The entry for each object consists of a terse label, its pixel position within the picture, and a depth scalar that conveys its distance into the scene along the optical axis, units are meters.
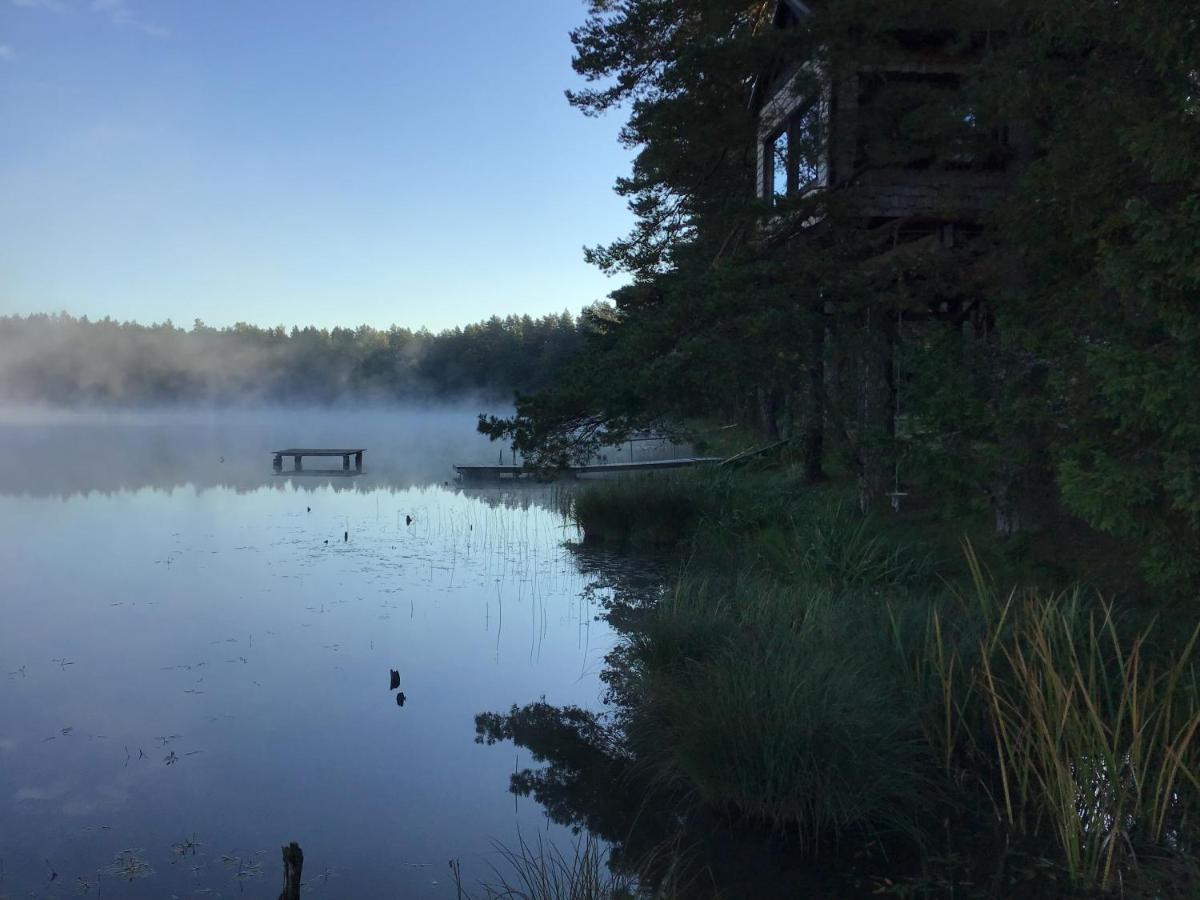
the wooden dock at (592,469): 26.05
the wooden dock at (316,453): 32.25
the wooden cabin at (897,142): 12.91
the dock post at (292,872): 4.48
